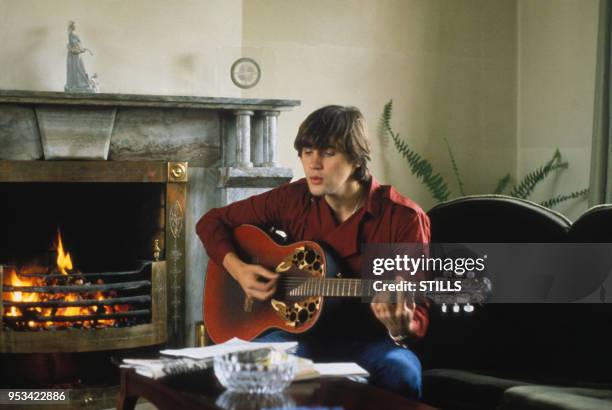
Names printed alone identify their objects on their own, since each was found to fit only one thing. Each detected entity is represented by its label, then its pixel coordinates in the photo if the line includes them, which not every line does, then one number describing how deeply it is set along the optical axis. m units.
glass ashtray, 1.67
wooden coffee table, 1.64
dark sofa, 2.35
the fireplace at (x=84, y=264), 3.18
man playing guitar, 2.19
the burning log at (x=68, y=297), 3.15
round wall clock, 3.71
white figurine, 3.28
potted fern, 4.14
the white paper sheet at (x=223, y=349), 1.93
